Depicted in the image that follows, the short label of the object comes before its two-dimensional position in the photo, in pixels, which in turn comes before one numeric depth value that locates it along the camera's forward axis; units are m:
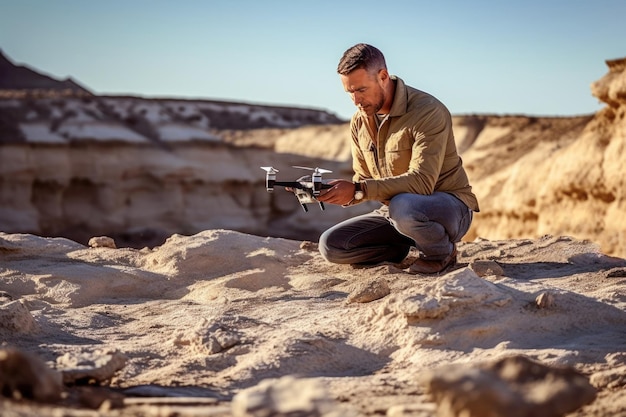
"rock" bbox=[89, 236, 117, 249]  6.50
